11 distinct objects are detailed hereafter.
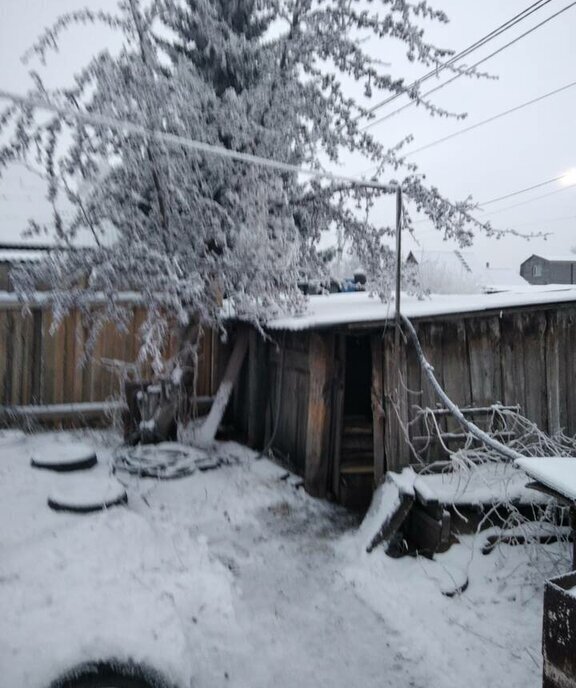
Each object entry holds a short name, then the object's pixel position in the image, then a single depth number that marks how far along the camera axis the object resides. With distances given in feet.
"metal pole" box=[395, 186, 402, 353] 18.09
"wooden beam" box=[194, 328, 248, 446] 26.99
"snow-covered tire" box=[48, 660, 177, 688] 8.97
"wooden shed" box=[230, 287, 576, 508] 19.17
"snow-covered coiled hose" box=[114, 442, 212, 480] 22.49
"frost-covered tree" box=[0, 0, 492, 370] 21.68
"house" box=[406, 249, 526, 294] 71.31
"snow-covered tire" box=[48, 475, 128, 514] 15.42
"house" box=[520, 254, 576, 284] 164.76
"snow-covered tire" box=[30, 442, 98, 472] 19.22
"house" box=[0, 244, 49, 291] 29.95
